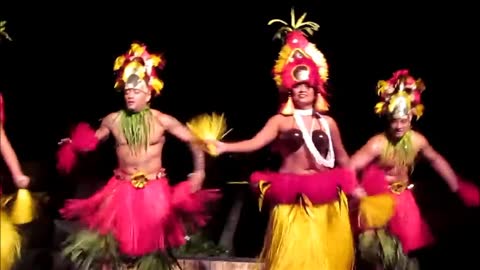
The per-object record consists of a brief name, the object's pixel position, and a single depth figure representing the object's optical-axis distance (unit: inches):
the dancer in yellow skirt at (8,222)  206.3
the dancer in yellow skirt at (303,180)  209.1
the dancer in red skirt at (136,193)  213.4
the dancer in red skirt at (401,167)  220.4
